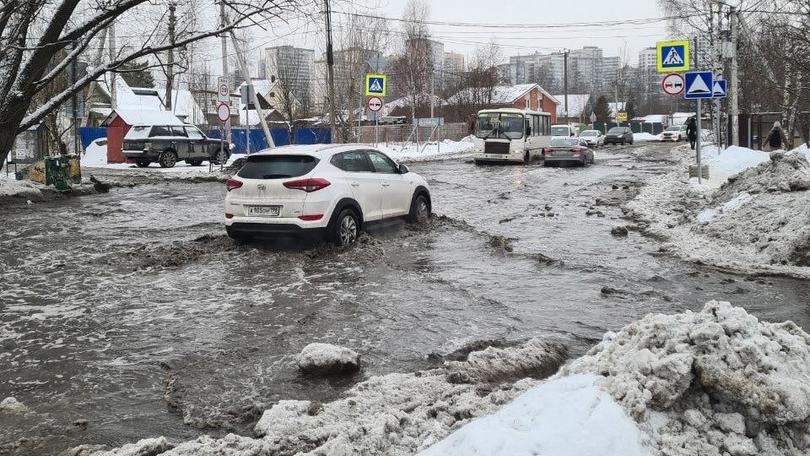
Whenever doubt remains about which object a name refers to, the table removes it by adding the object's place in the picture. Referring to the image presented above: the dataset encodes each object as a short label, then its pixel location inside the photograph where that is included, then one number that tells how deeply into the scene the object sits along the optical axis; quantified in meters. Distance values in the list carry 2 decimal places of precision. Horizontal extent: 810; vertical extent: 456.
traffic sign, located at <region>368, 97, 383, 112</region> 31.28
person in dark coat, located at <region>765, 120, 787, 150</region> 28.40
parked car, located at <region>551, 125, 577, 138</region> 46.59
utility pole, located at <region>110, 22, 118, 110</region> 39.00
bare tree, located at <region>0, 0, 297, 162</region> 10.06
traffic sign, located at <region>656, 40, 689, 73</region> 20.06
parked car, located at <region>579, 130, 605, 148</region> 56.57
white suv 10.60
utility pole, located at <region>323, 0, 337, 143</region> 29.41
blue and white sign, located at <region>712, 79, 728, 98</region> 24.52
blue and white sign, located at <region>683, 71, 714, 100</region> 17.92
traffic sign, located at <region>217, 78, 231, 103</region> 27.11
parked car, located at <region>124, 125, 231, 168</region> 32.22
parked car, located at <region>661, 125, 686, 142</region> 63.50
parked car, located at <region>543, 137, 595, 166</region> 31.41
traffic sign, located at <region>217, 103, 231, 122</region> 27.05
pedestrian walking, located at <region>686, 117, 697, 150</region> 37.28
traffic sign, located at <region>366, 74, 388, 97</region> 30.42
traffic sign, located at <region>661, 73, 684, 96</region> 20.65
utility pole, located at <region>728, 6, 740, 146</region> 27.54
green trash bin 21.84
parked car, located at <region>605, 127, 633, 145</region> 58.50
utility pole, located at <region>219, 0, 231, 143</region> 30.13
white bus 33.22
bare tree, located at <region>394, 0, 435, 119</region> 63.72
